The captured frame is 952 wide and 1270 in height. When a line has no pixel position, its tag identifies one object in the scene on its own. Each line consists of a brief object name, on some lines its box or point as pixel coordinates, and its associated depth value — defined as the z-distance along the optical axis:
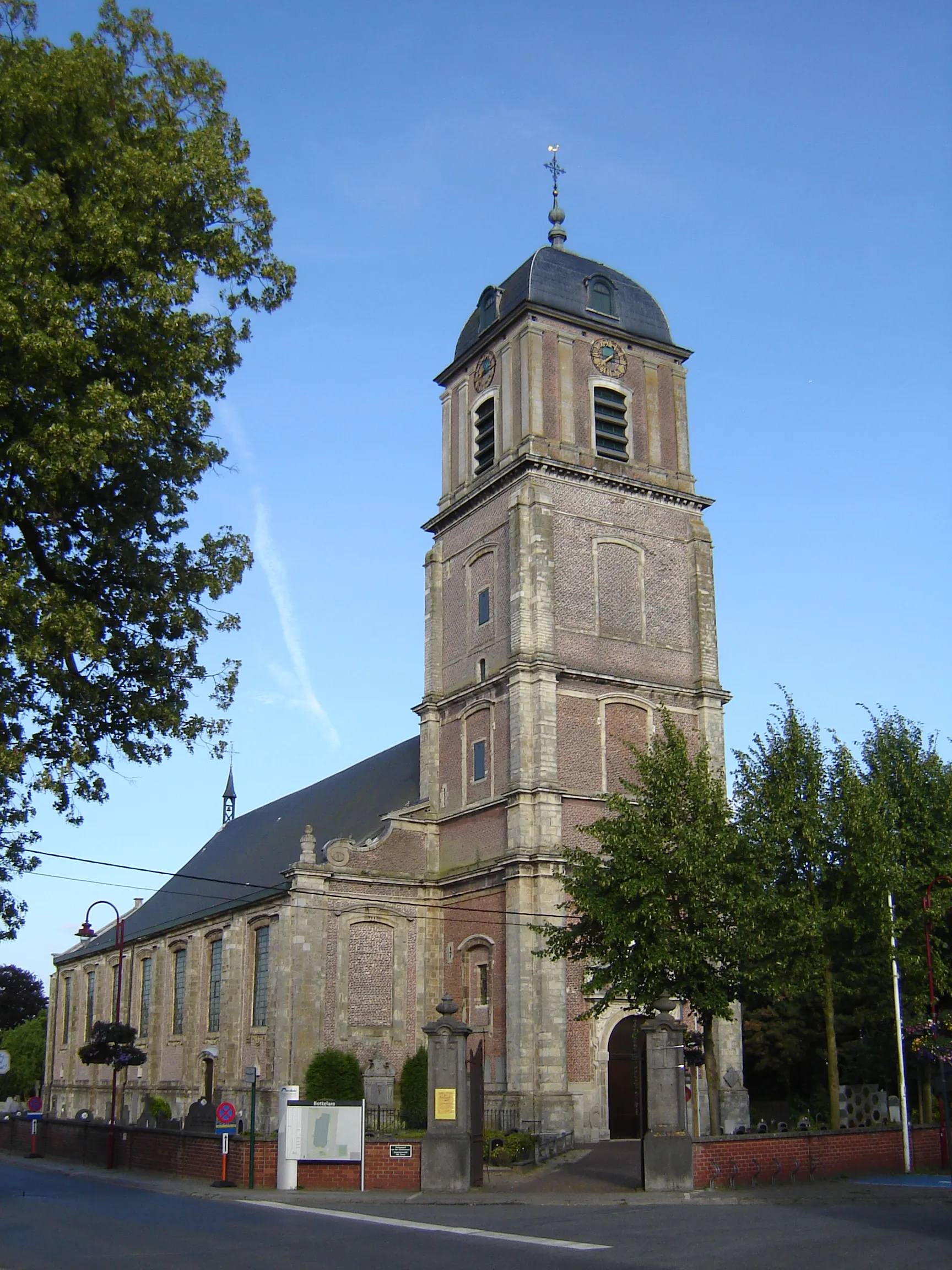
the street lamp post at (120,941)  27.20
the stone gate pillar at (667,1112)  19.55
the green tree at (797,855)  23.44
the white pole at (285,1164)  21.20
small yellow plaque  20.98
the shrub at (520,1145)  26.38
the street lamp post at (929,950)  22.41
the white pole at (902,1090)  22.58
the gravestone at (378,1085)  31.47
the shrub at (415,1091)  31.75
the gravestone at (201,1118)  31.30
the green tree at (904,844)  25.20
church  30.62
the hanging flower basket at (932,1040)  24.40
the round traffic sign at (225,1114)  22.05
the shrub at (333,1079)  31.42
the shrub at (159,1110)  41.88
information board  21.23
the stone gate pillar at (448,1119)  20.81
